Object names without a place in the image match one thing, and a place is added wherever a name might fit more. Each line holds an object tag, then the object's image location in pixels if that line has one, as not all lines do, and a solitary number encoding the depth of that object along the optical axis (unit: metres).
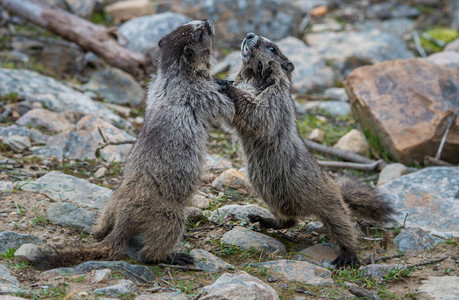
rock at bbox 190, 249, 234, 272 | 10.29
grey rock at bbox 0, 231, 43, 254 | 10.09
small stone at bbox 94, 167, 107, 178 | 14.60
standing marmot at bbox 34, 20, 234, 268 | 10.00
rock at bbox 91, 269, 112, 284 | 9.00
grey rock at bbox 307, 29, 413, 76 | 24.34
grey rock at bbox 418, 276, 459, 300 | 9.48
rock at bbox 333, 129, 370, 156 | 17.55
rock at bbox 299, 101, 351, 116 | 20.76
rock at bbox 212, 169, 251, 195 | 14.58
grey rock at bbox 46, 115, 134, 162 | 15.56
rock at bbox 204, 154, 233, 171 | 15.80
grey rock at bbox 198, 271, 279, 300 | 8.46
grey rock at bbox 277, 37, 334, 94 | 22.52
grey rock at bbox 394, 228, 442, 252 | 11.97
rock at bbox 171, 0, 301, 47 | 25.81
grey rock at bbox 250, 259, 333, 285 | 9.96
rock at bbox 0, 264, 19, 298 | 8.29
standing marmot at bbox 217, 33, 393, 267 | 11.52
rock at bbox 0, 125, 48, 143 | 15.85
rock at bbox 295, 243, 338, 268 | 11.60
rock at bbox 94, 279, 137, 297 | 8.55
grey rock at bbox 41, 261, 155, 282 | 9.28
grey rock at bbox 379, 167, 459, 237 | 13.05
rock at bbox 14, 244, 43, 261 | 9.49
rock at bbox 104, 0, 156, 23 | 26.44
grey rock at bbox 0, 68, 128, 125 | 18.05
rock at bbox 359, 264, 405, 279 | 10.58
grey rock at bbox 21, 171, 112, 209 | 12.47
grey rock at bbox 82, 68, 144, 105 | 20.14
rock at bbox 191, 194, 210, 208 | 13.55
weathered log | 20.23
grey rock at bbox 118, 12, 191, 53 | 22.28
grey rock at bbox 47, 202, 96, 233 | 11.42
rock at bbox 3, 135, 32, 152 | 15.24
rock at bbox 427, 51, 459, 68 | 21.73
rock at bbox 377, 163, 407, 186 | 15.43
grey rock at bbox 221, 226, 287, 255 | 11.54
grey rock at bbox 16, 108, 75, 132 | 16.70
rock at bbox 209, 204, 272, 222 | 12.94
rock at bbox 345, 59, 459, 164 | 16.28
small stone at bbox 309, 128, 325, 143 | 18.12
